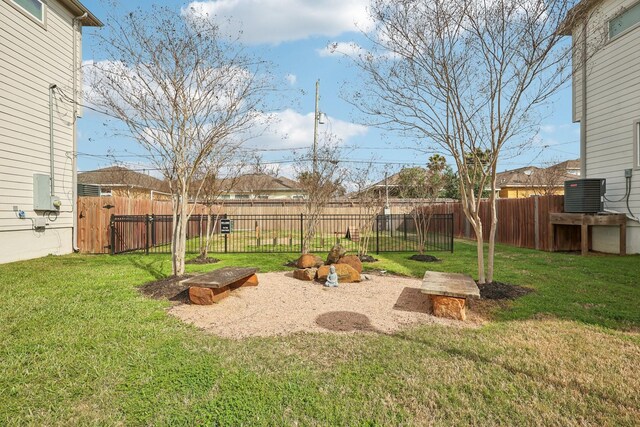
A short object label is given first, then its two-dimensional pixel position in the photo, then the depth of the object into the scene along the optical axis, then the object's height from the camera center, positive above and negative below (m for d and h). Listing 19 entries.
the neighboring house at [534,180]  23.73 +2.12
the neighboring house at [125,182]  27.31 +2.08
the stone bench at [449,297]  4.39 -1.16
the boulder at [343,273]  6.63 -1.27
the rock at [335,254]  7.73 -1.05
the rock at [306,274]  6.86 -1.32
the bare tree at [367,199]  10.36 +0.25
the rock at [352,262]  7.18 -1.14
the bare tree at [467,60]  5.27 +2.29
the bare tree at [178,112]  6.03 +1.68
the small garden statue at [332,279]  6.32 -1.31
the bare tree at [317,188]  10.45 +0.58
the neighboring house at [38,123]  8.44 +2.20
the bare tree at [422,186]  13.20 +0.86
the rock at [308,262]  7.52 -1.19
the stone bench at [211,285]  4.90 -1.11
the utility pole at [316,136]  10.64 +3.33
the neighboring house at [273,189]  31.70 +1.76
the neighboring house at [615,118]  9.34 +2.58
